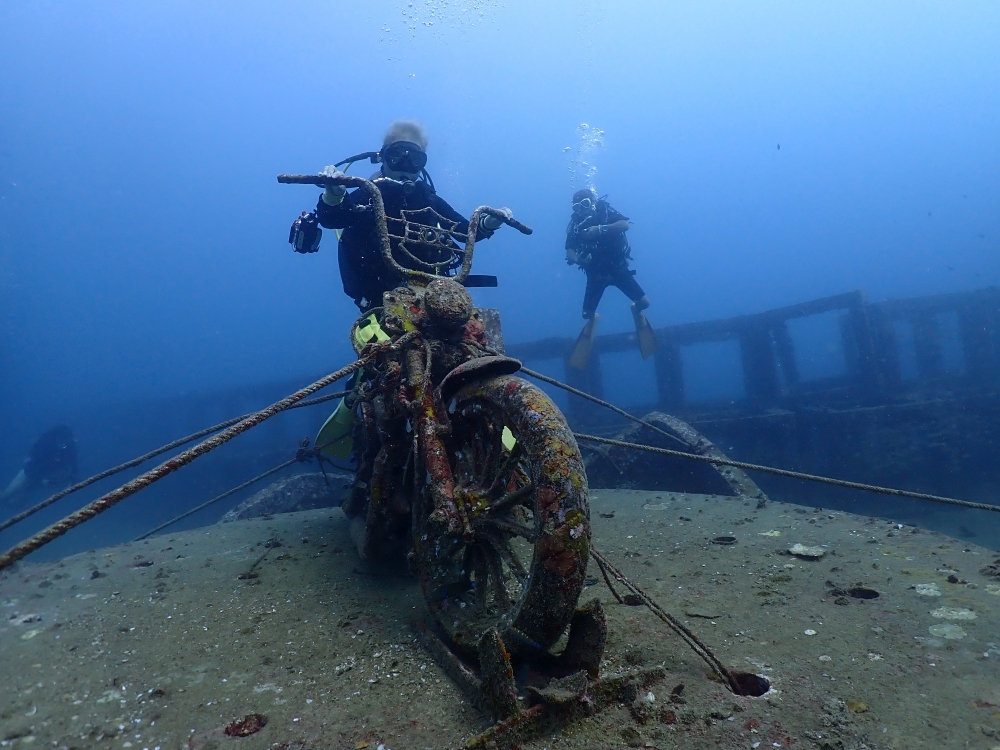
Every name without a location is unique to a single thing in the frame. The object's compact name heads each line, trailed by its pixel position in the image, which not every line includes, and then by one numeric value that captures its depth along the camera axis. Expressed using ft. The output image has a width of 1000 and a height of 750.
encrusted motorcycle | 5.98
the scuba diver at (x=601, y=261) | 33.60
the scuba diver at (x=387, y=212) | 12.57
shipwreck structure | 25.93
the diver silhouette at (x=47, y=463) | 43.91
